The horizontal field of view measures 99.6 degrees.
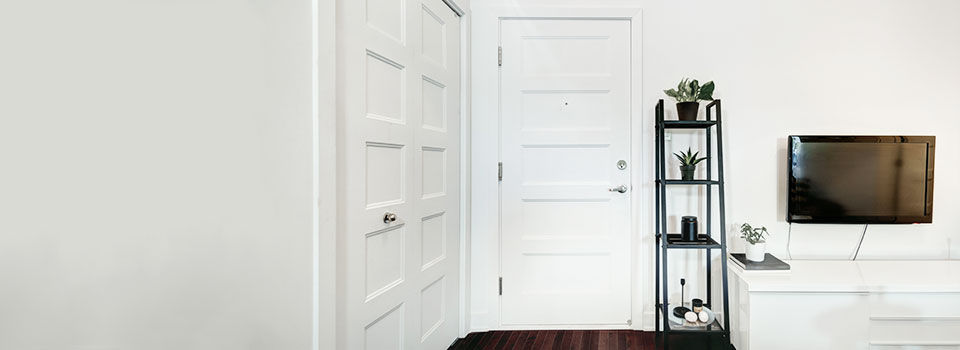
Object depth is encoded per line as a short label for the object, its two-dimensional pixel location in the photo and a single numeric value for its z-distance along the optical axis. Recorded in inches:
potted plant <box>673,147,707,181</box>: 84.2
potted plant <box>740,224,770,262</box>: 83.6
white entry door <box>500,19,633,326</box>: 93.5
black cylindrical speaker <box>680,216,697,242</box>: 83.7
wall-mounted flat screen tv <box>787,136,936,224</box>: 85.6
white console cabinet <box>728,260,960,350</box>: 72.8
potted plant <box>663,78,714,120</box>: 82.7
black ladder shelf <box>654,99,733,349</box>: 80.6
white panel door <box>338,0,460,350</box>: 52.1
